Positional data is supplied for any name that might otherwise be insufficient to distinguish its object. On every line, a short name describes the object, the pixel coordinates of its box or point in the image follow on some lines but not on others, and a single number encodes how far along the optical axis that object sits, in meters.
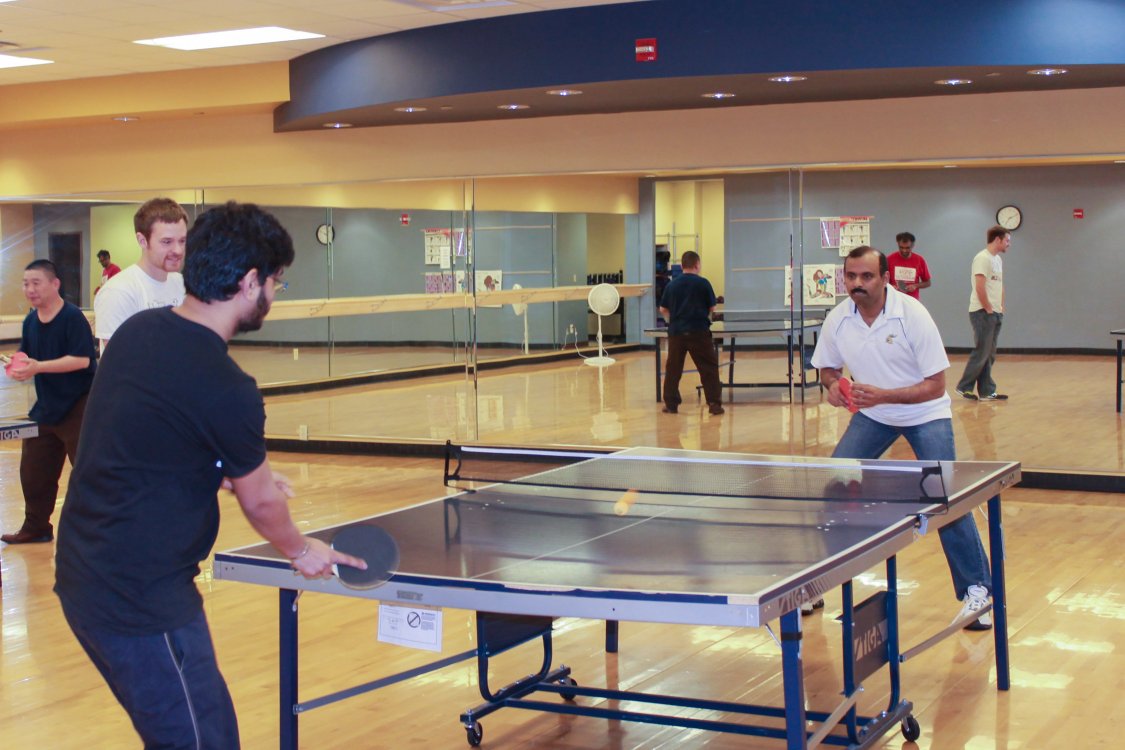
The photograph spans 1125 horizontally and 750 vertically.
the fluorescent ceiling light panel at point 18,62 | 9.80
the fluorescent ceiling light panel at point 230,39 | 8.81
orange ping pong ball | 3.94
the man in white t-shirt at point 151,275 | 5.03
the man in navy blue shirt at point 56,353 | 6.83
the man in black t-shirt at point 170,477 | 2.46
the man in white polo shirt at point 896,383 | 5.17
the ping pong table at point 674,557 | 2.92
